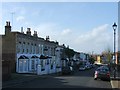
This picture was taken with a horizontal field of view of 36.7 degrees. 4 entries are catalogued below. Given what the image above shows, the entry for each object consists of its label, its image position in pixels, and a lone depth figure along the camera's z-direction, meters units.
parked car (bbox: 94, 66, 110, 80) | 20.97
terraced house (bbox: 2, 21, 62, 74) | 28.99
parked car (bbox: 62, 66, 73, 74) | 32.95
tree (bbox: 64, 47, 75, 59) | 56.40
